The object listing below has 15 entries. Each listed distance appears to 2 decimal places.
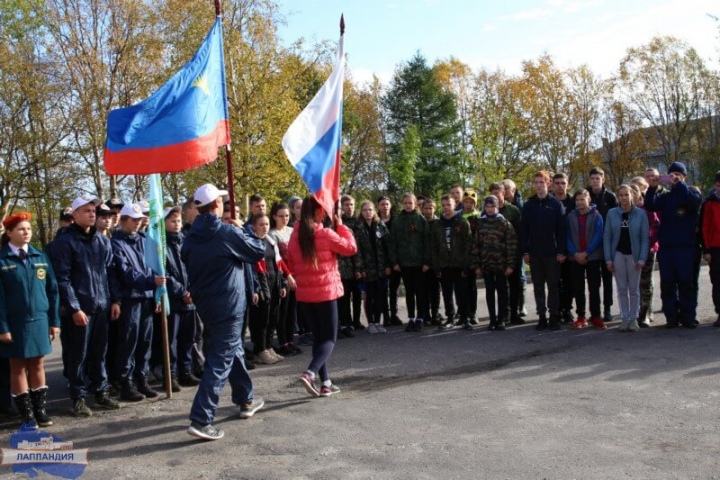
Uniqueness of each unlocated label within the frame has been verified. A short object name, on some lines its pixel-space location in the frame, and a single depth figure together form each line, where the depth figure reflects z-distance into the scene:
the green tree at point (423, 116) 40.66
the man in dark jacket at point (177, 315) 7.50
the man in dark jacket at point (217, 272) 5.64
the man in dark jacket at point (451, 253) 10.07
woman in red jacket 6.50
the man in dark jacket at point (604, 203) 10.11
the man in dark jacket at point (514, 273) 10.23
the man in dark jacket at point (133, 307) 6.92
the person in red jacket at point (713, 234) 9.11
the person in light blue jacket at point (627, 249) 9.16
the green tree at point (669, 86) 42.16
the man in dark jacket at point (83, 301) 6.47
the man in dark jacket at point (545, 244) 9.63
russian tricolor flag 6.24
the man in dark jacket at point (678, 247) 9.12
